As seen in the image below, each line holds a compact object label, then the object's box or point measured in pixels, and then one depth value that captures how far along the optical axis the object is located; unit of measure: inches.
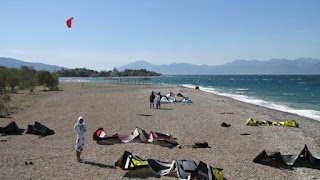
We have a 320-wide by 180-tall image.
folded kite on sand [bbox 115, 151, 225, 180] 359.6
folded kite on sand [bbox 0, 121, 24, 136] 634.4
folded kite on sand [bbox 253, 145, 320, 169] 445.7
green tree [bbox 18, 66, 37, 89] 2060.8
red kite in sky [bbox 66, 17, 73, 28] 687.5
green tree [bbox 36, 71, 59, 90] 2256.5
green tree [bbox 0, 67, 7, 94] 1686.3
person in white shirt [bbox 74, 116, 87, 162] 432.1
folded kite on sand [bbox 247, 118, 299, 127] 796.5
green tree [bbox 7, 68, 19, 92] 1903.2
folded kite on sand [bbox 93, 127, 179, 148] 553.3
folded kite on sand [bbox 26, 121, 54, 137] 628.9
